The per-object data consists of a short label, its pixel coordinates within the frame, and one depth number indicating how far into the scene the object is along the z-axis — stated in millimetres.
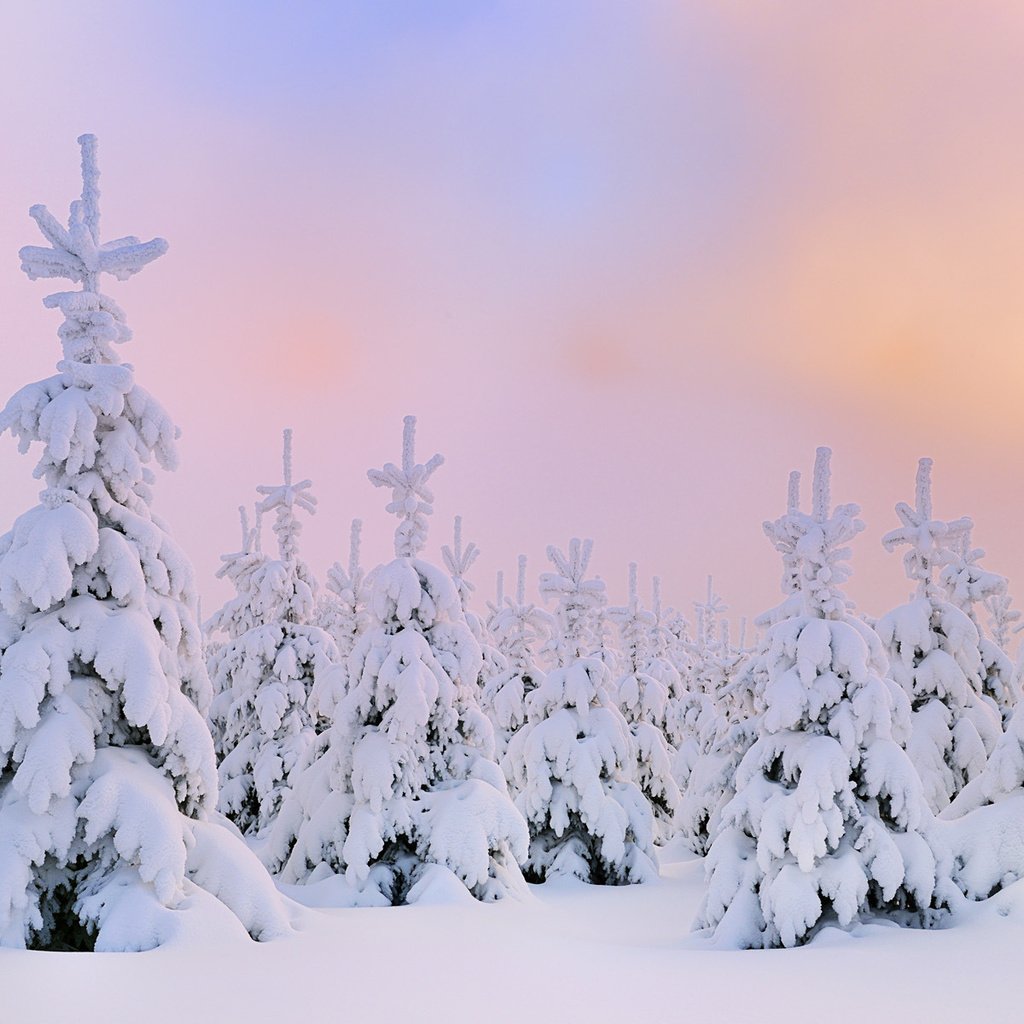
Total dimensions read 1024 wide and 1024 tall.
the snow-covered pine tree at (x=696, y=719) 31984
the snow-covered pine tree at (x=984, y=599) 21828
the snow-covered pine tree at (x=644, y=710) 27094
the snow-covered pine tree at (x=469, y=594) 26562
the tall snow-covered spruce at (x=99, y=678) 9312
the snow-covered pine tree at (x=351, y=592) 32500
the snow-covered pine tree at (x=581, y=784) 22078
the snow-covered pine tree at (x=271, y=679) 24828
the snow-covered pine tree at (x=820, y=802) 12234
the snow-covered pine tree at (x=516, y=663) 26281
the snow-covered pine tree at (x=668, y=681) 37219
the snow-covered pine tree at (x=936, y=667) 20375
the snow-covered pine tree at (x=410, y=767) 16125
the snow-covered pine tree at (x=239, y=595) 26484
